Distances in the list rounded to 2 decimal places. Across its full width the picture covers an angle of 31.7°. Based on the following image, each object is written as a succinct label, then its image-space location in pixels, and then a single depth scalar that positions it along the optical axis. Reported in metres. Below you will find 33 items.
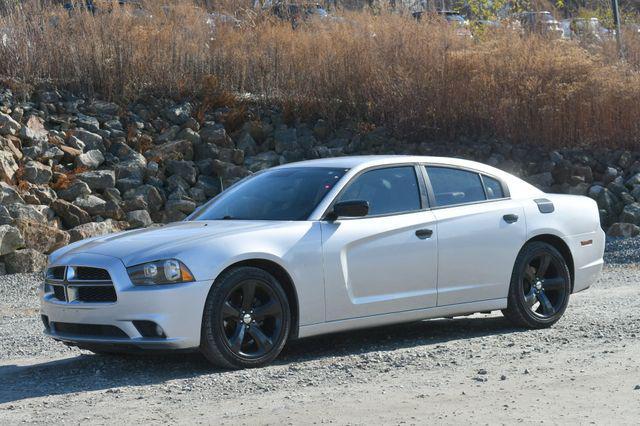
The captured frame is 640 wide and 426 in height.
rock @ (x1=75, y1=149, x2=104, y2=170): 18.45
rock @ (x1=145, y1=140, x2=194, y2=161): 19.41
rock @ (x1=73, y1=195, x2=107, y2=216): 17.14
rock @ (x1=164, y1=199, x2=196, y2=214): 17.88
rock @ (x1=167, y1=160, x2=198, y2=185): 18.98
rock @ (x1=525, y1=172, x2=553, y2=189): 20.00
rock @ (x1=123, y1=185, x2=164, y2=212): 17.84
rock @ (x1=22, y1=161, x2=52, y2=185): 17.48
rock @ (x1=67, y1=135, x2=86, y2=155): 18.86
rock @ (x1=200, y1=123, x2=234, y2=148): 20.22
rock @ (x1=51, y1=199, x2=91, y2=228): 16.64
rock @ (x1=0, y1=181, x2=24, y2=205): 16.36
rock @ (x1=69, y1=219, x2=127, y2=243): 15.86
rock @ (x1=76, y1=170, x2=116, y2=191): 17.94
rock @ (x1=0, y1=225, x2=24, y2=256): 14.82
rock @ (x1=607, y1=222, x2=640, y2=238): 18.20
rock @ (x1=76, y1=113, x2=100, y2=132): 19.64
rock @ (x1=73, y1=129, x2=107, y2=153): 19.08
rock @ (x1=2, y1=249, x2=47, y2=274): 14.77
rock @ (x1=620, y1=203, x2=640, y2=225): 18.69
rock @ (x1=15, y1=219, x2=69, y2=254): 15.39
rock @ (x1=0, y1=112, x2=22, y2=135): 18.45
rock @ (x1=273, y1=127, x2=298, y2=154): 20.44
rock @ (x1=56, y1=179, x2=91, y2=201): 17.30
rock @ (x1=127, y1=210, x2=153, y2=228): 17.17
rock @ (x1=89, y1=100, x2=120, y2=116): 20.38
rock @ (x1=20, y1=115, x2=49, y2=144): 18.52
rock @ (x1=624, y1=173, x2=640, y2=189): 20.02
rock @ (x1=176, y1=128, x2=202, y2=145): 20.00
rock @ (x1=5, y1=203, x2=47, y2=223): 15.85
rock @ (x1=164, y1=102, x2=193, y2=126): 20.64
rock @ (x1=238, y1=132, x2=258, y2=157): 20.34
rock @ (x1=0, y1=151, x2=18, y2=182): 17.09
